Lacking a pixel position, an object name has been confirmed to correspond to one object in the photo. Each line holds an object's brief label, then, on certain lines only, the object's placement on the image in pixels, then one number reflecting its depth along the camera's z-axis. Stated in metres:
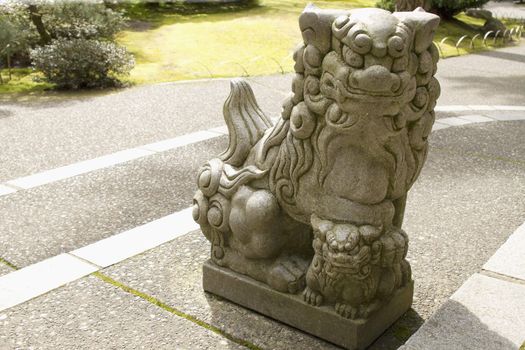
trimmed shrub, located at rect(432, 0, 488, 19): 18.25
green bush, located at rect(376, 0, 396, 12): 18.79
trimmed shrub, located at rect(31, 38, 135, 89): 9.98
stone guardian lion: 2.74
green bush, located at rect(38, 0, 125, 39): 12.05
